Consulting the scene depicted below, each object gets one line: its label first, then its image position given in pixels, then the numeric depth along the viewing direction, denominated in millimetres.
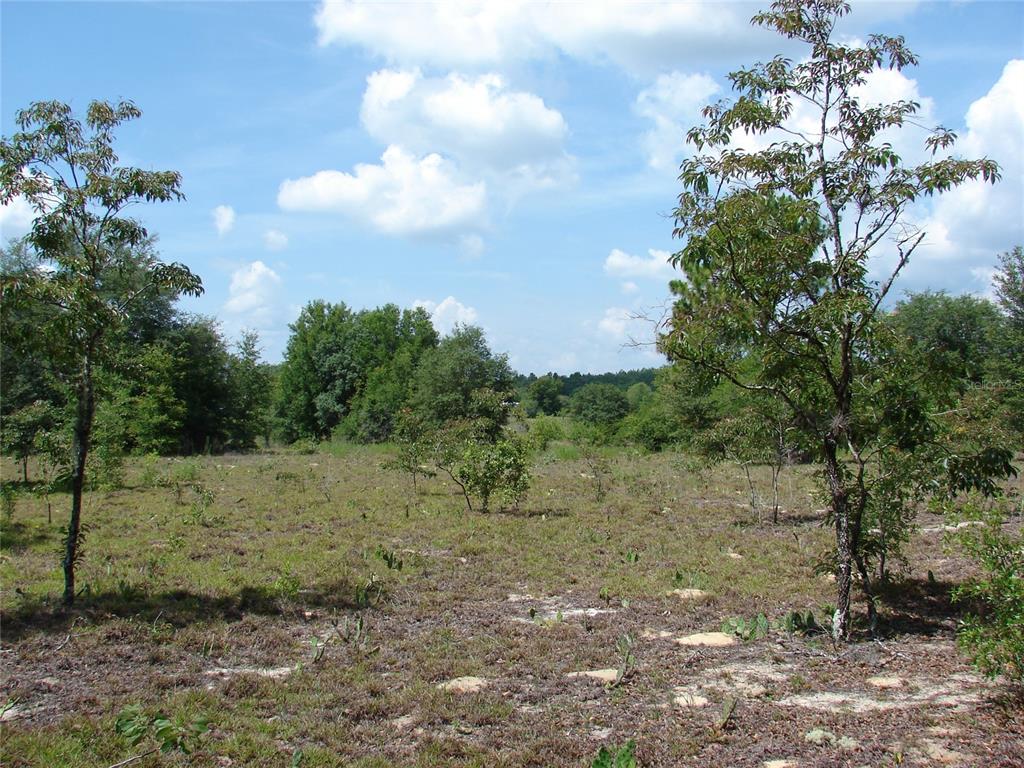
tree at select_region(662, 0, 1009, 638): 6664
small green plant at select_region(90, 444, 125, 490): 15375
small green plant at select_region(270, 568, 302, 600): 8492
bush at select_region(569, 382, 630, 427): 52969
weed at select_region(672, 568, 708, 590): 9227
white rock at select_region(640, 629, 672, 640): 7312
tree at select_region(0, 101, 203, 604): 7109
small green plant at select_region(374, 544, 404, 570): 10164
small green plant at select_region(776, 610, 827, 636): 7066
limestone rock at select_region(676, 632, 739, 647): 7012
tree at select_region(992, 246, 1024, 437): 29288
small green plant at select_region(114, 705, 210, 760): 3785
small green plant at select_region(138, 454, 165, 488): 17734
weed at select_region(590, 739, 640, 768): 4156
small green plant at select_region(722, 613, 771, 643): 7086
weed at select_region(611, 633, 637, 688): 6004
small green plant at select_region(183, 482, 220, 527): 13018
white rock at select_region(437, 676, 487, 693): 5864
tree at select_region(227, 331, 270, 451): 34750
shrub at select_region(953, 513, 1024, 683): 4605
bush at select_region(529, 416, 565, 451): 34650
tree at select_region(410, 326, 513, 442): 37656
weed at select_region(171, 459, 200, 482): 18756
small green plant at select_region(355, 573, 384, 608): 8413
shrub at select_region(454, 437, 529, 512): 15203
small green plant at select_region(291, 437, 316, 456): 33375
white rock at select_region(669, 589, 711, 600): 8656
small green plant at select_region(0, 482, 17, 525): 12844
